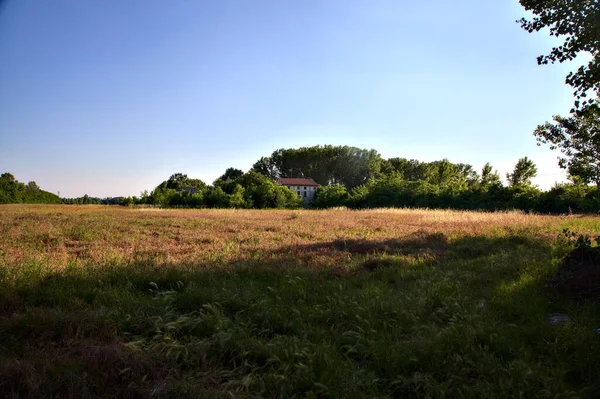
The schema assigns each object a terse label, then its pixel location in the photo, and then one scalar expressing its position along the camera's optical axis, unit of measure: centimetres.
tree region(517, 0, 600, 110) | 594
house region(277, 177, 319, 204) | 10500
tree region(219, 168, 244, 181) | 11775
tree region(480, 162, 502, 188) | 5466
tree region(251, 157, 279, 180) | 11975
